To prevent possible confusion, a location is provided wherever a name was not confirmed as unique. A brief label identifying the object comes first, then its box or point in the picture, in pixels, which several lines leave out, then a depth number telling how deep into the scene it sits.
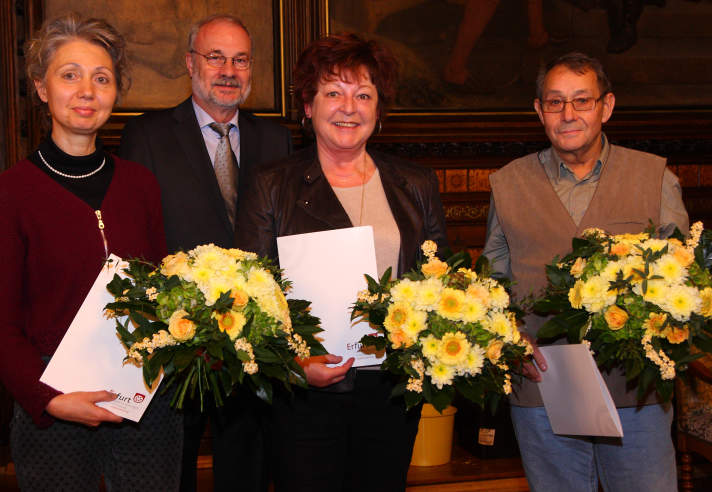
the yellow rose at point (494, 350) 1.89
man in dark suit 2.66
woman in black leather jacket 2.15
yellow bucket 4.37
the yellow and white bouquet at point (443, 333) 1.85
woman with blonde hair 1.93
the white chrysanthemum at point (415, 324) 1.86
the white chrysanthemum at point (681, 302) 1.89
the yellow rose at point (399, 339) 1.88
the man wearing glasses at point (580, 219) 2.21
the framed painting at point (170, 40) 4.66
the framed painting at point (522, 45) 5.14
